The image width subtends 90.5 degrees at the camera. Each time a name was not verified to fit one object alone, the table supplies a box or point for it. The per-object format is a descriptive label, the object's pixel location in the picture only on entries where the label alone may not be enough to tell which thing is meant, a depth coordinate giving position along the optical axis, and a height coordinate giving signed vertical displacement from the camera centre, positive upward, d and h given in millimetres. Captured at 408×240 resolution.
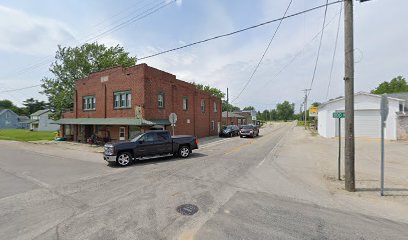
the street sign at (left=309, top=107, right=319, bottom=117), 41688 +2061
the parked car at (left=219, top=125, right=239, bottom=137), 28809 -1462
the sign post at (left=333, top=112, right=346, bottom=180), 7846 +253
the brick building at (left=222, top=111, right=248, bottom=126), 46166 +500
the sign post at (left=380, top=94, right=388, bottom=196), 5699 +250
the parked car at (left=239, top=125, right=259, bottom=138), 26581 -1316
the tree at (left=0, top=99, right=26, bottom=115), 92312 +7985
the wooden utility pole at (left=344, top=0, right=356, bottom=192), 6328 +1066
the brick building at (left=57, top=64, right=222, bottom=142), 18406 +1797
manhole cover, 4727 -2128
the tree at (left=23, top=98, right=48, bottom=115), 93062 +7540
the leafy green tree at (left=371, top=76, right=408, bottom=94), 54375 +9617
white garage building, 20453 +489
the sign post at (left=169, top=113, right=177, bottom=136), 15340 +242
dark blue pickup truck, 10453 -1451
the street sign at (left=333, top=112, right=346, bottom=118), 7846 +253
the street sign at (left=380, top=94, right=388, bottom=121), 5699 +362
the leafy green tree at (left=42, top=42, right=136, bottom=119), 30250 +8357
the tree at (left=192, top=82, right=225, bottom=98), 58425 +9142
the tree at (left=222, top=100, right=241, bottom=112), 81562 +7126
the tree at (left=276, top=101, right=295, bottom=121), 141625 +7694
